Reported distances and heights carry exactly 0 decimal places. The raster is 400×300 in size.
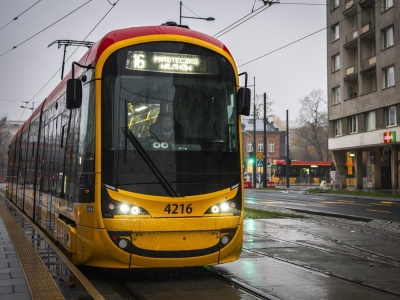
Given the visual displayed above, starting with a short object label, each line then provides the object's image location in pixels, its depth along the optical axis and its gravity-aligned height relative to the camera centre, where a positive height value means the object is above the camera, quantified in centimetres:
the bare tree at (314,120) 8525 +944
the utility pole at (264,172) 5278 +92
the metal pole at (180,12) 2950 +879
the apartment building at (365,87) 4153 +756
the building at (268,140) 10238 +758
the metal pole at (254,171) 5294 +97
